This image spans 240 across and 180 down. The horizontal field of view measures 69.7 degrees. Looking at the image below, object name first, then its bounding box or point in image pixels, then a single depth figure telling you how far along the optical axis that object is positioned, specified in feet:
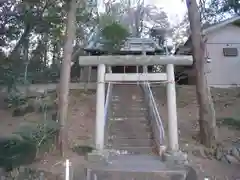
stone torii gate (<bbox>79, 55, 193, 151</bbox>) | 12.48
